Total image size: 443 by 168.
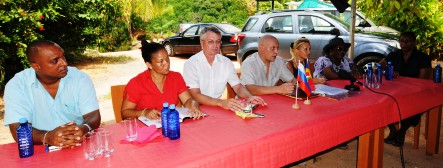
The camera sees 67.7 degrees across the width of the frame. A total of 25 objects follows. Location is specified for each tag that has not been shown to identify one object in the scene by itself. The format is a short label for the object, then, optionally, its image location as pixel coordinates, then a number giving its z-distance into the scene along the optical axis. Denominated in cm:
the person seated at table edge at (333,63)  420
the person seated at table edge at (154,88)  279
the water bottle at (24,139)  183
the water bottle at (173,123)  210
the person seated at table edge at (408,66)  413
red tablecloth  186
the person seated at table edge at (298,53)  424
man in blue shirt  222
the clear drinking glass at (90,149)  185
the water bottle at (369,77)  365
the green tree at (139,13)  1634
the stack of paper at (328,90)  328
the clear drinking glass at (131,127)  218
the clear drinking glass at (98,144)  189
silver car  689
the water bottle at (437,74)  373
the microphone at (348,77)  345
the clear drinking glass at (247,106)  260
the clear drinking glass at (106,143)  190
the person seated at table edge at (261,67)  364
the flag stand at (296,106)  283
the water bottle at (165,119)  213
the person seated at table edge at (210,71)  341
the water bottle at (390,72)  402
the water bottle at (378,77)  362
